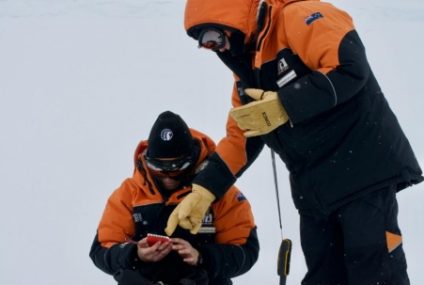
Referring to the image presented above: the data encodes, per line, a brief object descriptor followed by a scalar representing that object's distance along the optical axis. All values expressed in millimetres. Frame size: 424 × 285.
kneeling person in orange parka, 4878
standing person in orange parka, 4305
